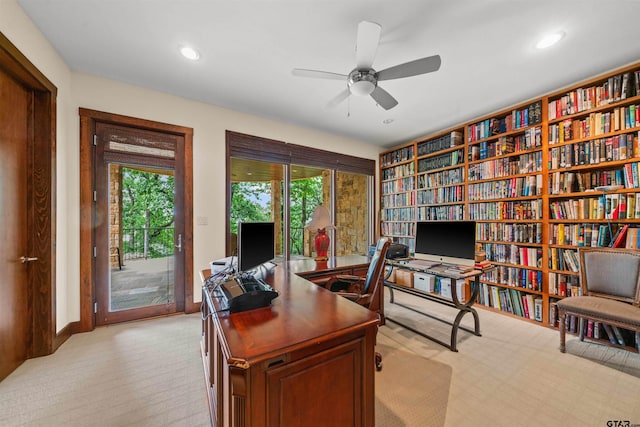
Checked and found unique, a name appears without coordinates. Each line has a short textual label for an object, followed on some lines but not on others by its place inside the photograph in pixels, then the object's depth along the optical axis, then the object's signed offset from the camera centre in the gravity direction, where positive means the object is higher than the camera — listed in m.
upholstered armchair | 2.01 -0.74
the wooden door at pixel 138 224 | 2.74 -0.12
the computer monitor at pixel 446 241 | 2.48 -0.31
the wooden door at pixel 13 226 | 1.85 -0.10
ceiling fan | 1.67 +1.17
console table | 2.28 -0.95
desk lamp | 2.74 -0.16
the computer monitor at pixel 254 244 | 1.62 -0.23
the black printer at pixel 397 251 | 3.13 -0.50
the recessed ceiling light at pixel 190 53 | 2.20 +1.53
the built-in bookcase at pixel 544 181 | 2.43 +0.40
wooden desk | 0.85 -0.60
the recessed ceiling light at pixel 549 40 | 2.01 +1.51
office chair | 1.93 -0.57
